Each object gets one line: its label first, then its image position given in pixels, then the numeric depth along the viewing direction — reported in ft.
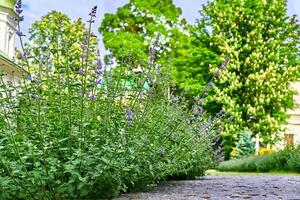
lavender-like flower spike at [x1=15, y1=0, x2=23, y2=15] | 12.60
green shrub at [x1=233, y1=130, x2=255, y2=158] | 81.87
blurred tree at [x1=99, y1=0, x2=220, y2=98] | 91.09
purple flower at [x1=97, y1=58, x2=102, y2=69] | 14.93
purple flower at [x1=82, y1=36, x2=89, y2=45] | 14.45
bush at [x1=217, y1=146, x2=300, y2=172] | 49.48
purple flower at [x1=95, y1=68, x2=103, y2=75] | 15.14
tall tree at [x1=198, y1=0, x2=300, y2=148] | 81.30
